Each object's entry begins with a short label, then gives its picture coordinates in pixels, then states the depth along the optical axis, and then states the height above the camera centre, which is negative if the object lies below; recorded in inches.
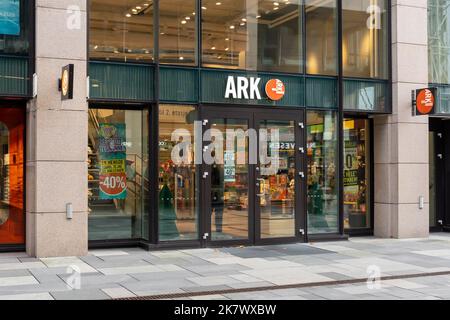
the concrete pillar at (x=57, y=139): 478.0 +22.0
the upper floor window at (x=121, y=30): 512.4 +114.7
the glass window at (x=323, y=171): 585.0 -3.4
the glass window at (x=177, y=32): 528.7 +115.7
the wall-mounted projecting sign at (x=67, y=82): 454.0 +63.2
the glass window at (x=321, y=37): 585.6 +123.3
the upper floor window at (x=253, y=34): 545.3 +119.6
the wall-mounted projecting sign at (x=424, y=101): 587.2 +62.9
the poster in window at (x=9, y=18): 480.1 +115.9
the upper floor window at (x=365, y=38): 605.9 +126.6
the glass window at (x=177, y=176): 528.4 -7.1
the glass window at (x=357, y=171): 633.6 -3.7
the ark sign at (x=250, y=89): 544.4 +69.9
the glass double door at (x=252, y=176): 541.0 -7.4
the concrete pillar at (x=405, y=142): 608.7 +24.9
